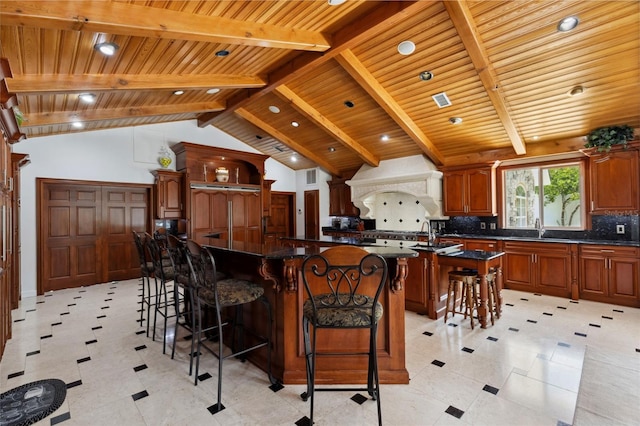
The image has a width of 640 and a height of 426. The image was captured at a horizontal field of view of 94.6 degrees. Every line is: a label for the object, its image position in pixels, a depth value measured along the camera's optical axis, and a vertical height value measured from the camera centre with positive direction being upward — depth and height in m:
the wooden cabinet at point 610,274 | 4.20 -0.94
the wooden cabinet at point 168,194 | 6.39 +0.53
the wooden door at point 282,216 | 9.21 +0.01
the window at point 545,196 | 5.17 +0.28
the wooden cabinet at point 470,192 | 5.70 +0.43
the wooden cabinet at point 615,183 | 4.26 +0.41
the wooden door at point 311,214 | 8.99 +0.05
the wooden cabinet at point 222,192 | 6.62 +0.62
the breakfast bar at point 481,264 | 3.47 -0.63
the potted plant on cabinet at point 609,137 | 4.30 +1.09
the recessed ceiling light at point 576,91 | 3.98 +1.64
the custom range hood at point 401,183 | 6.40 +0.74
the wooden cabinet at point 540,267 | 4.68 -0.93
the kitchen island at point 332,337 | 2.35 -0.99
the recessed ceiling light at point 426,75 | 4.21 +1.99
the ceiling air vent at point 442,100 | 4.61 +1.81
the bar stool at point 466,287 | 3.51 -0.91
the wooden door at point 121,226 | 6.05 -0.16
